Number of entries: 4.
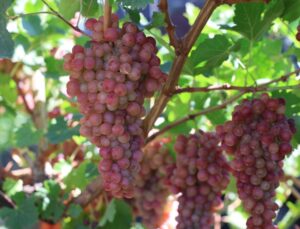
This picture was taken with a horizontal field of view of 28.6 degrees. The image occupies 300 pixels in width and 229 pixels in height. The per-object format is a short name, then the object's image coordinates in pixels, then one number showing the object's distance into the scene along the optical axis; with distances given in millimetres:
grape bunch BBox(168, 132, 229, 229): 866
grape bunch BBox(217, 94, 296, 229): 729
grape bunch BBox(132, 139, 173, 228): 1068
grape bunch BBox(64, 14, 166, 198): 605
